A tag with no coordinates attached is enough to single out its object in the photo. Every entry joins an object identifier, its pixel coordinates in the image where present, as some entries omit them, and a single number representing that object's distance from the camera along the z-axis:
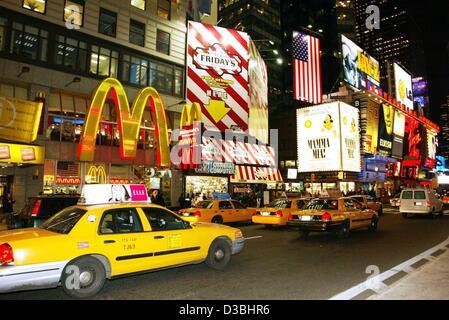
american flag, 32.41
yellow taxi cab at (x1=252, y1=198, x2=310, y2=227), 14.84
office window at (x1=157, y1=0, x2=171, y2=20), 27.69
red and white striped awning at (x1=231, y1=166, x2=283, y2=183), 29.25
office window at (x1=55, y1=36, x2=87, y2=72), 21.60
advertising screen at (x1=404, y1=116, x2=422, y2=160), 51.78
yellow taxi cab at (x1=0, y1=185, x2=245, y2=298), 5.28
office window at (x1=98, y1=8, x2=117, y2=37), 23.94
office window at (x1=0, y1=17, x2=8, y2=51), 19.23
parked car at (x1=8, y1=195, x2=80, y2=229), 10.43
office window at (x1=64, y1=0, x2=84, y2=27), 22.19
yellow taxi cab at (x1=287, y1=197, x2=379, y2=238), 11.62
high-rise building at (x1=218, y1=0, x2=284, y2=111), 80.00
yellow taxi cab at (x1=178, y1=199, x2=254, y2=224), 14.66
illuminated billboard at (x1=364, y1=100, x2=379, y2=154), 39.91
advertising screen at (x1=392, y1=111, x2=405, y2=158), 46.47
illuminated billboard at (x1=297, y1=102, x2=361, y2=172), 33.06
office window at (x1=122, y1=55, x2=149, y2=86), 24.88
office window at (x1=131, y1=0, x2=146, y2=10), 26.00
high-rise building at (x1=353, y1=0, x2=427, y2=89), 141.88
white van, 20.33
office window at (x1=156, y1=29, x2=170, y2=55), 27.30
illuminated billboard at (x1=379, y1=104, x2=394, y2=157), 42.28
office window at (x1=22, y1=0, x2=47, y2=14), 20.38
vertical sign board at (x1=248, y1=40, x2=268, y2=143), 32.97
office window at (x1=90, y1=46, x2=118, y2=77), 23.19
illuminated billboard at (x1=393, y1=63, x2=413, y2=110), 51.57
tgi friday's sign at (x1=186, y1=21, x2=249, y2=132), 28.53
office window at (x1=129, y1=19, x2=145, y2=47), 25.64
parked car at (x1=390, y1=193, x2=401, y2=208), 32.54
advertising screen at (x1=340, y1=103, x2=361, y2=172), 33.19
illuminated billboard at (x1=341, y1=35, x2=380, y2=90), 38.34
